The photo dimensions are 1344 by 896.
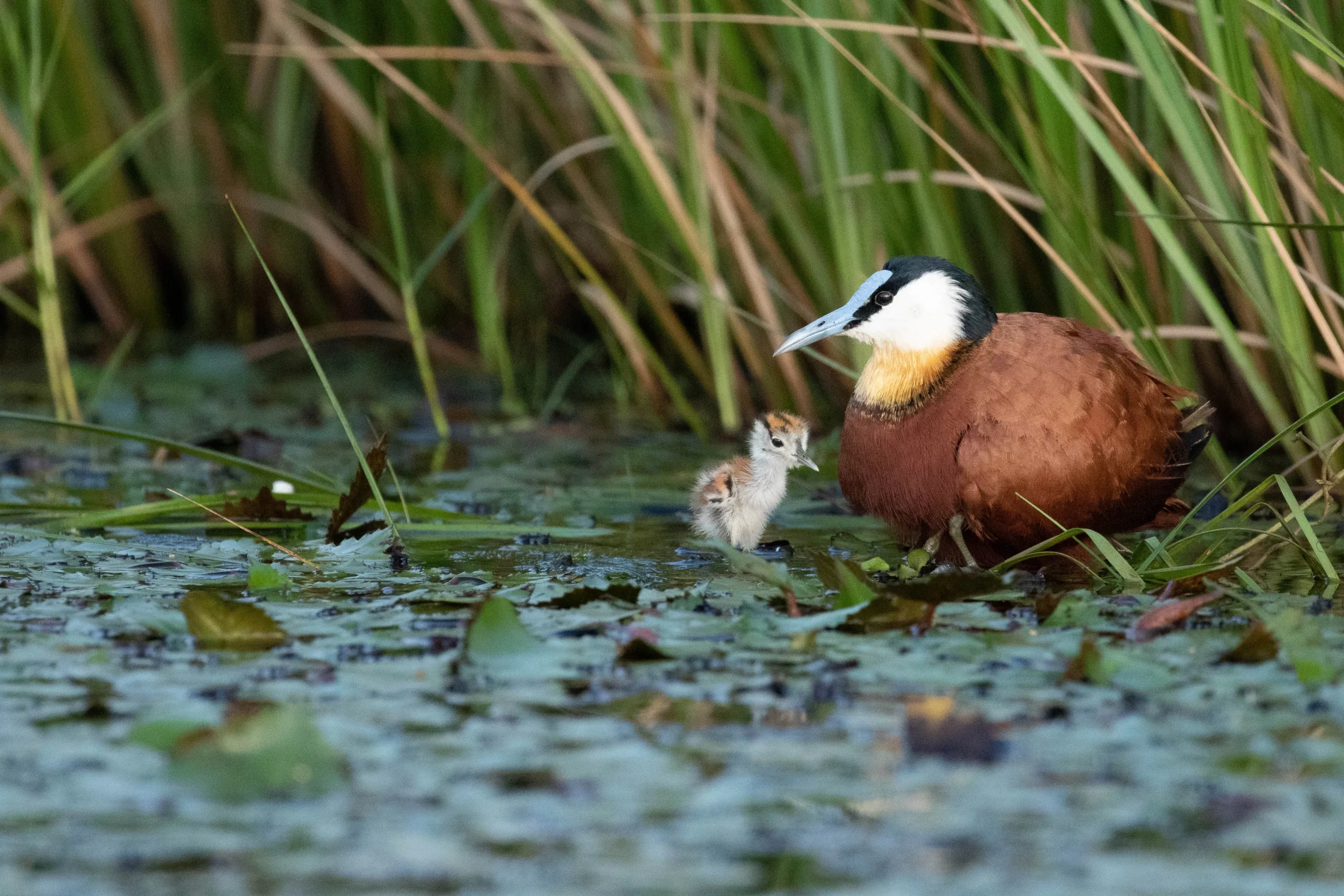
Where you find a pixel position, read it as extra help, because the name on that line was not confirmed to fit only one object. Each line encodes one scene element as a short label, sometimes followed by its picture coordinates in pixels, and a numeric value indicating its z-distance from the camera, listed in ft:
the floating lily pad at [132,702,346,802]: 13.50
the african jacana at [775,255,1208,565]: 22.57
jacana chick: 26.11
